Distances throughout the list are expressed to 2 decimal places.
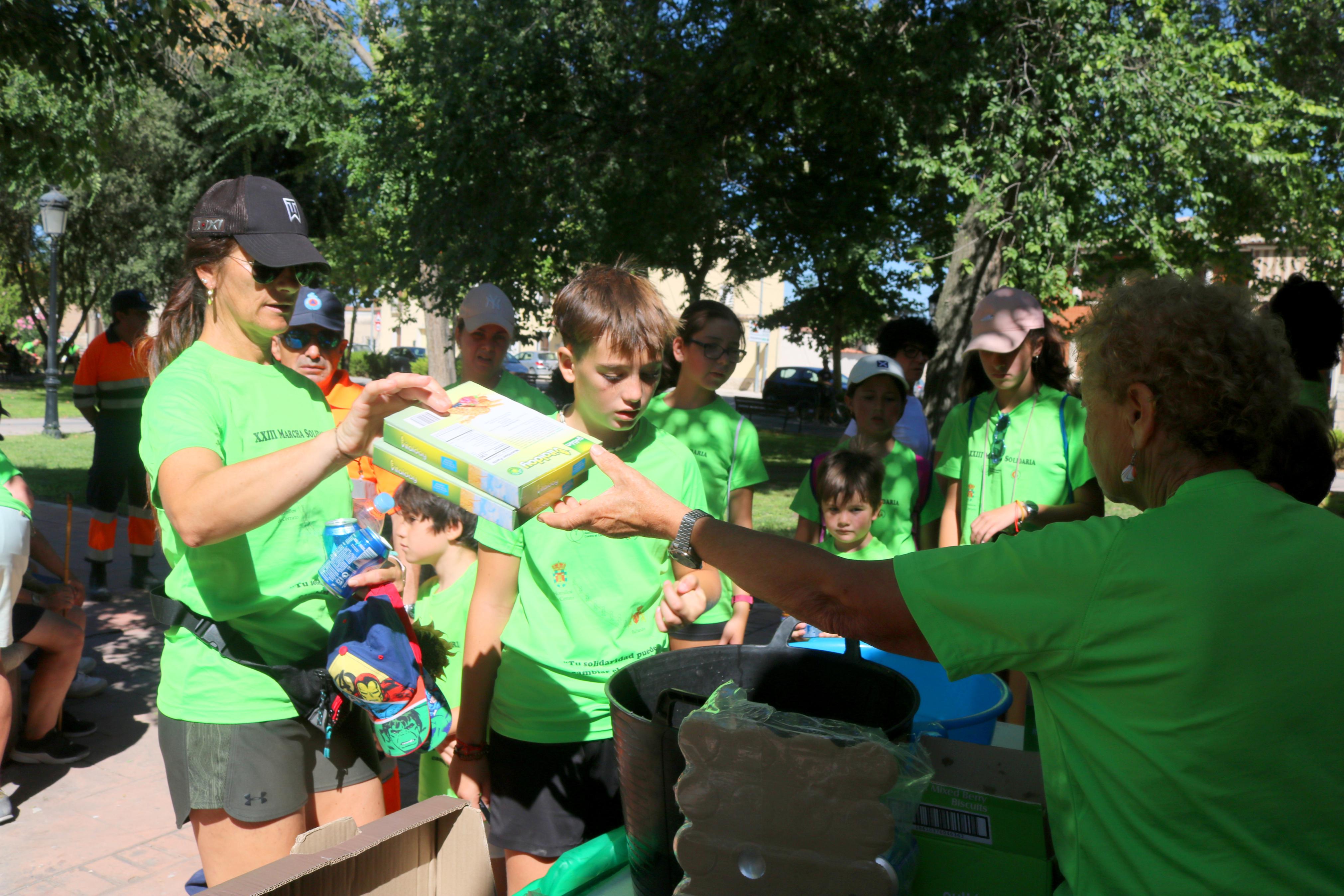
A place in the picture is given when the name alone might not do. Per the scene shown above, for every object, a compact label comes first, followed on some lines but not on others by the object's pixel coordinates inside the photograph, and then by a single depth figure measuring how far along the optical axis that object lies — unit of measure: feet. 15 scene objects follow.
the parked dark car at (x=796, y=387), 92.07
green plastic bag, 5.50
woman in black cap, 6.56
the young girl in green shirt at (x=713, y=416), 12.12
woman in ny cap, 14.37
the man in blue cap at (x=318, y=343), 15.58
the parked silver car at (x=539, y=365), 107.78
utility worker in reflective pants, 23.21
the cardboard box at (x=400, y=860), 4.79
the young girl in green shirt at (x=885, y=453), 13.74
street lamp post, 48.42
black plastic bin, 4.70
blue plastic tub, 7.32
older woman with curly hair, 3.98
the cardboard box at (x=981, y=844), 4.77
